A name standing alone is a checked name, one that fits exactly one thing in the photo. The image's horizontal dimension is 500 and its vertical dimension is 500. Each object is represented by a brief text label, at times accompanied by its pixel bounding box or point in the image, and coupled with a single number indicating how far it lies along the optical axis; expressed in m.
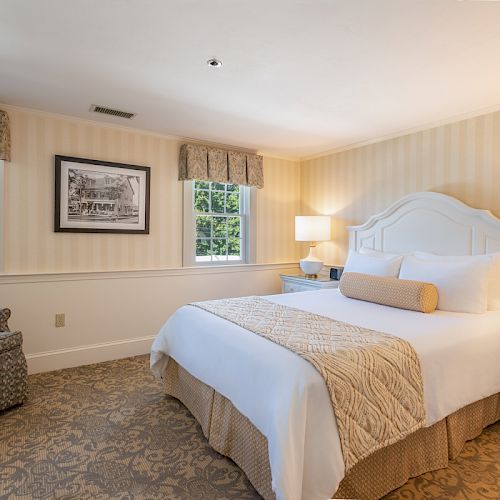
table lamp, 4.21
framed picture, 3.34
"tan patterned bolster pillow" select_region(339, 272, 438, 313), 2.52
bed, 1.44
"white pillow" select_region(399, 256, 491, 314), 2.53
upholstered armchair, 2.46
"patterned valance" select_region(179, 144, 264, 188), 3.92
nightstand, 3.98
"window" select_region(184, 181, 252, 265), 4.08
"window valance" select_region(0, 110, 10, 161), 2.99
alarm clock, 4.16
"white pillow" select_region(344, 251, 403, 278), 3.12
